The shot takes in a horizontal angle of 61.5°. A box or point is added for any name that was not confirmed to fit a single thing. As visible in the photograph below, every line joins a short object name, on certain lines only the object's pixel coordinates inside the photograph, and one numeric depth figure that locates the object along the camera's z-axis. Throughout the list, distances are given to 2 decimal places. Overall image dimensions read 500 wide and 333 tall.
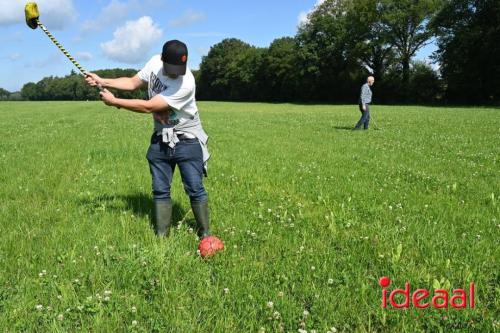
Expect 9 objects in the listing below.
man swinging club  5.27
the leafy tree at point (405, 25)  66.25
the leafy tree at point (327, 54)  78.00
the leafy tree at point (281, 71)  86.88
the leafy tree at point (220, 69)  112.25
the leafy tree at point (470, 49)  53.50
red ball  4.93
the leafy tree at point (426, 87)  63.53
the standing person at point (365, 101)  19.48
